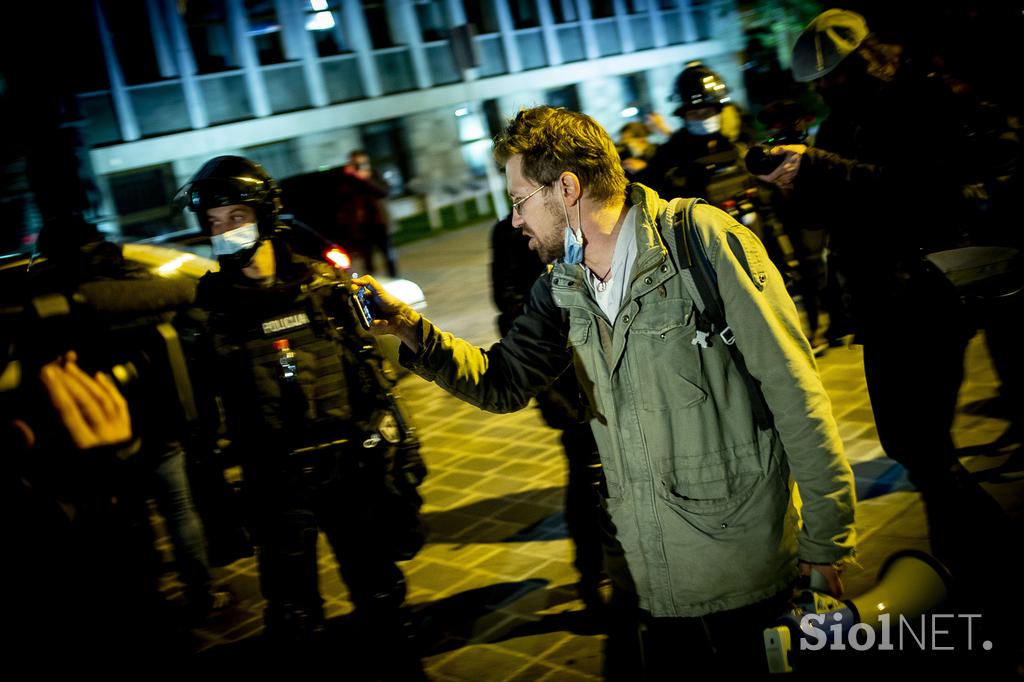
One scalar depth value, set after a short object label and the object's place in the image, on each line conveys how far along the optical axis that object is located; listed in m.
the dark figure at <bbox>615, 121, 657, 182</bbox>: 8.18
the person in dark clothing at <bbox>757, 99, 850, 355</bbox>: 3.84
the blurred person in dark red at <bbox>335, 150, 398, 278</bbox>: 15.02
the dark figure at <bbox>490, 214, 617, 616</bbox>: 4.43
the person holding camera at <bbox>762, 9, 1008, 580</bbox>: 3.29
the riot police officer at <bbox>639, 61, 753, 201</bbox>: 5.71
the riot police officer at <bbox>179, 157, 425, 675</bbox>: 3.80
